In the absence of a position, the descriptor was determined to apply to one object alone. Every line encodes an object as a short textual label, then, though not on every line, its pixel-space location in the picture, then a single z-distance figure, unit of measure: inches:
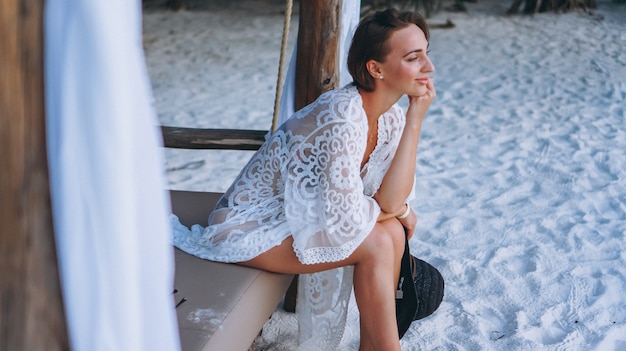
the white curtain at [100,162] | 45.7
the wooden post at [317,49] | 118.6
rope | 115.6
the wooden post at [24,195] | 43.1
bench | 76.9
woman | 87.8
